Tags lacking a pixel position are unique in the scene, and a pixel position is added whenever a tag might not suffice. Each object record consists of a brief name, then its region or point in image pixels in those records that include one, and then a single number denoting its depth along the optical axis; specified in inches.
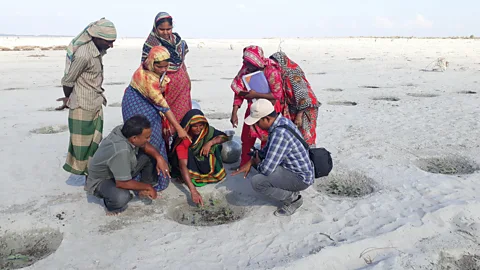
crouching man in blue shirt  125.8
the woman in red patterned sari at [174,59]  161.6
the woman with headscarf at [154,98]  140.8
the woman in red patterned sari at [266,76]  155.0
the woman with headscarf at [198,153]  156.1
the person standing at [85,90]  141.4
